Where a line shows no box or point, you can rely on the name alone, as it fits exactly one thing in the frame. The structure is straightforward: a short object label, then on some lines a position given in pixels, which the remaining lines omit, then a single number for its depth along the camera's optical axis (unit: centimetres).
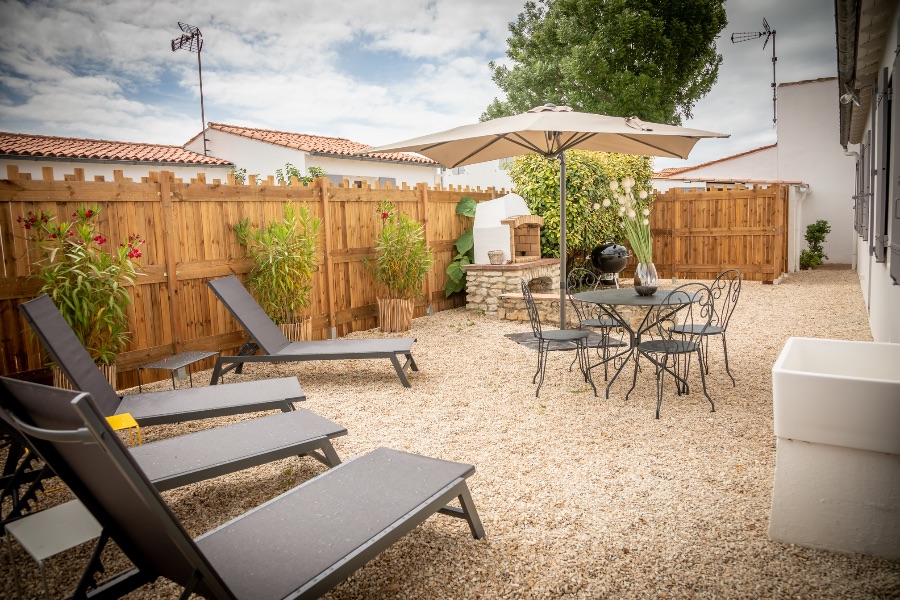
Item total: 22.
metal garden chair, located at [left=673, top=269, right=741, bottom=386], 499
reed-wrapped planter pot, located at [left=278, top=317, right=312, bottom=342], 666
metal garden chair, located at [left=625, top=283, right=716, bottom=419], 459
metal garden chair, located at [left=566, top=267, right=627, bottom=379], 553
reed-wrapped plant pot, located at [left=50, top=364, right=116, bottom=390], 454
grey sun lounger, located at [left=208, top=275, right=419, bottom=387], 542
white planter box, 230
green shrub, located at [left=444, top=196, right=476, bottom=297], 988
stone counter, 913
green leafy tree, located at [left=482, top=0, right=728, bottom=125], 1764
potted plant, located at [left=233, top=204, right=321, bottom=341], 651
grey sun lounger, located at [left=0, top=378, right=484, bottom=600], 164
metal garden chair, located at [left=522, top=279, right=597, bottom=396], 508
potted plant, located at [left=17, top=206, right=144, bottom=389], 471
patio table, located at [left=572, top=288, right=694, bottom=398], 486
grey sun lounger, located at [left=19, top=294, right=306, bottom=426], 367
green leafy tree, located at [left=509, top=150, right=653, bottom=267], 1065
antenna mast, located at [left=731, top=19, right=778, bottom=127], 1958
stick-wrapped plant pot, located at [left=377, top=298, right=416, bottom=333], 818
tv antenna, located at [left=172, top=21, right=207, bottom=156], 2019
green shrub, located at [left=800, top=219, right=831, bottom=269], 1538
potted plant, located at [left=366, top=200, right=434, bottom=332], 816
